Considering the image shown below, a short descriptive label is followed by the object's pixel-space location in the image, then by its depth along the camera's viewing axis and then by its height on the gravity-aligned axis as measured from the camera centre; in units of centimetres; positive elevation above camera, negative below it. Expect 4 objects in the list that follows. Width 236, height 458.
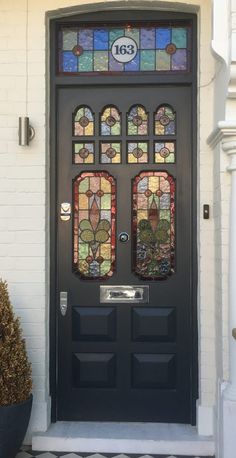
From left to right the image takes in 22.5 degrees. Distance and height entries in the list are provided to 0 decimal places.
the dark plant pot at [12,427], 394 -141
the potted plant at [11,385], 396 -114
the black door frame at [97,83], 457 +106
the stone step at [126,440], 429 -163
